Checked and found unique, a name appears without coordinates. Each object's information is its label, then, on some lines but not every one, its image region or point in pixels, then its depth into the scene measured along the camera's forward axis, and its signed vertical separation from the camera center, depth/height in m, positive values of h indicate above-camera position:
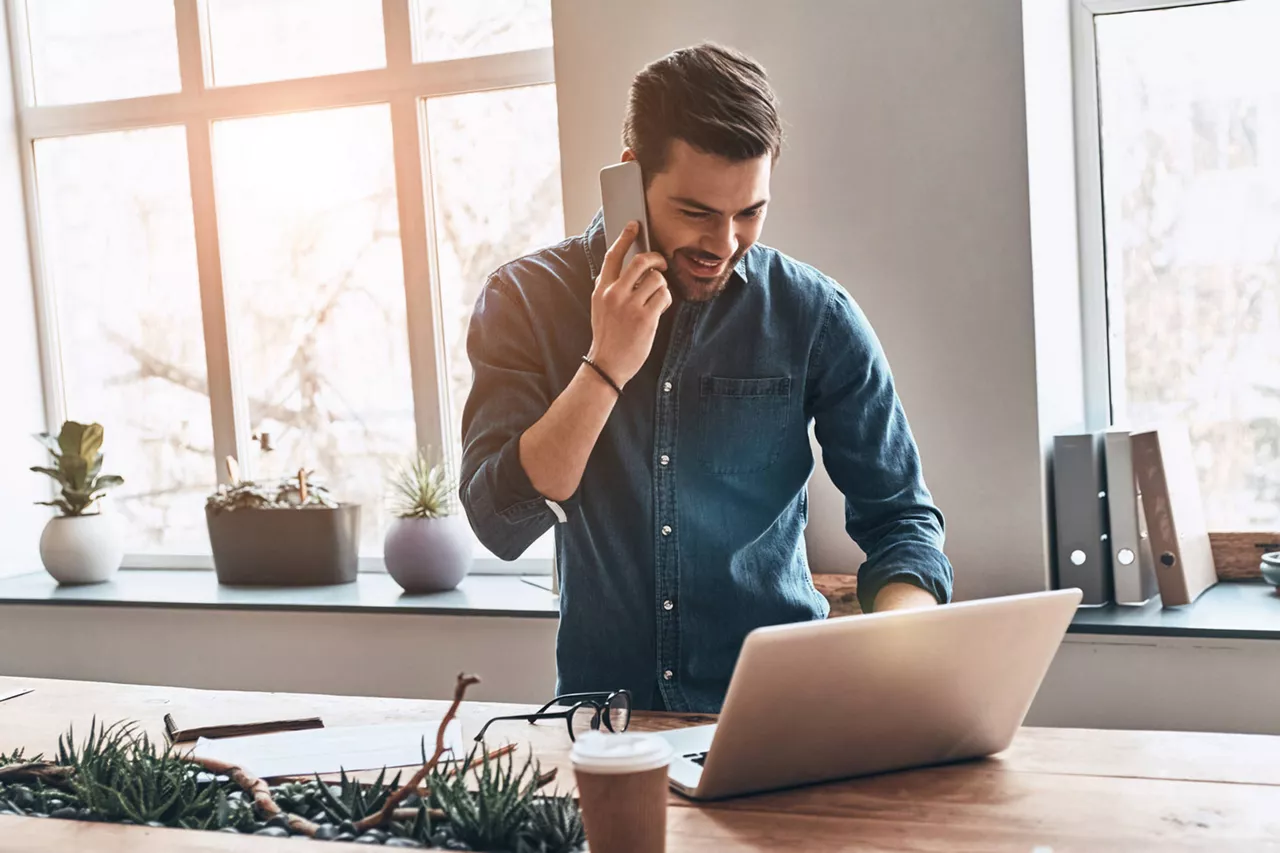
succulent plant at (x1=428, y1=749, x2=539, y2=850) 1.14 -0.42
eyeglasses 1.45 -0.43
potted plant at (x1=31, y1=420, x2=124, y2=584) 3.49 -0.39
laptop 1.12 -0.35
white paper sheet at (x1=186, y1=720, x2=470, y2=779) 1.40 -0.45
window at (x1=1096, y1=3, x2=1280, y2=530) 2.72 +0.17
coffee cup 0.96 -0.35
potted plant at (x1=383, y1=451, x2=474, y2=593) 3.12 -0.45
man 1.64 -0.11
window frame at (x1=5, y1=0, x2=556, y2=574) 3.34 +0.67
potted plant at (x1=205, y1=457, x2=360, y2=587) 3.30 -0.44
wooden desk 1.11 -0.46
